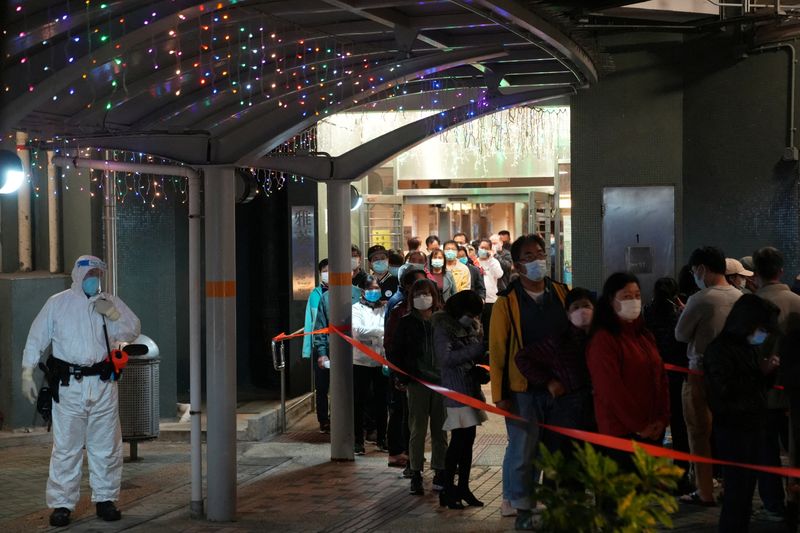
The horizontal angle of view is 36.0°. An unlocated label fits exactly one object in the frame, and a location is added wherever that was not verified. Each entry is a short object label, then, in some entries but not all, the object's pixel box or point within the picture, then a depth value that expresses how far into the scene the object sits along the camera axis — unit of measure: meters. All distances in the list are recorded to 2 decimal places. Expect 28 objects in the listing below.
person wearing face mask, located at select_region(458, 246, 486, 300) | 17.42
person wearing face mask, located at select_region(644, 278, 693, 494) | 9.98
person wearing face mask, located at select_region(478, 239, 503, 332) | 19.08
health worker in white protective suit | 9.18
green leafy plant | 5.29
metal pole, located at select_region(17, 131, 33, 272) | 13.68
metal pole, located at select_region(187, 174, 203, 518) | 9.34
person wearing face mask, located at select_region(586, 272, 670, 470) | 7.71
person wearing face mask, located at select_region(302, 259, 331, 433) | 12.78
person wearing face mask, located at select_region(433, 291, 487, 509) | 9.27
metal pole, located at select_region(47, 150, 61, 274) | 13.70
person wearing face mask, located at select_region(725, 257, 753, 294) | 10.35
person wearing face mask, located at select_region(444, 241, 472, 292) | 17.20
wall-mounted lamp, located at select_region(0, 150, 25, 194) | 9.31
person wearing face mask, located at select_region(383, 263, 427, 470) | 10.83
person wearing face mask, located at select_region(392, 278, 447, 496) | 9.98
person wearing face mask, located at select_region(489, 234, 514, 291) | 20.02
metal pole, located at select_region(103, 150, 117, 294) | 13.23
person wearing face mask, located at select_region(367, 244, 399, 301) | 13.19
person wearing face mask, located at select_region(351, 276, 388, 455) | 12.09
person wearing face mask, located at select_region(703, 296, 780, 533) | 7.53
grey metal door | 15.72
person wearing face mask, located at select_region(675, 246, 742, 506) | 8.93
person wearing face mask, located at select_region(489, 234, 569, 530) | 8.58
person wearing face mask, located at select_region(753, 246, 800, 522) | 8.30
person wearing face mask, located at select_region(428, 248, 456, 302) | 16.22
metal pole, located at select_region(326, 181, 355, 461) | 11.58
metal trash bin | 11.64
